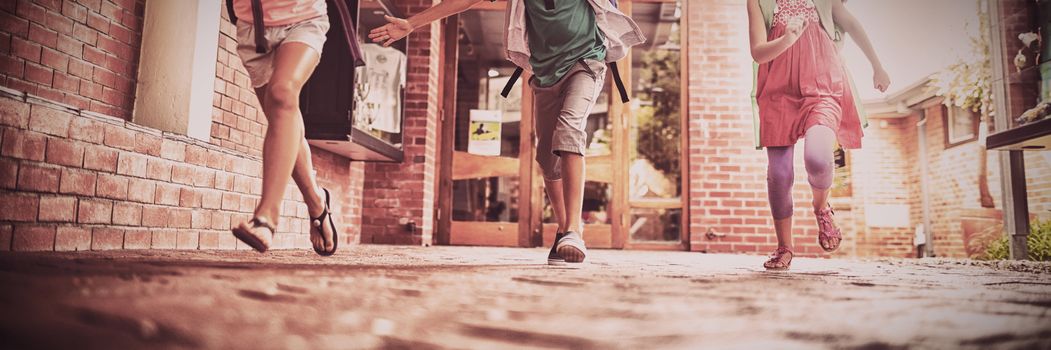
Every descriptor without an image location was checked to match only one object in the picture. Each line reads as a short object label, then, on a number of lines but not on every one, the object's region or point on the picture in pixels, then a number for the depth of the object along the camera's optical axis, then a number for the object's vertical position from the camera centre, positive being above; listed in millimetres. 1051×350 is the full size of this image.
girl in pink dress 2359 +546
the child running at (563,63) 2436 +680
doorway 5926 +698
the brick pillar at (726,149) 5609 +801
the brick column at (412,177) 5609 +467
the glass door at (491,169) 5938 +592
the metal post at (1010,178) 4719 +516
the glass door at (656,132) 6038 +1286
